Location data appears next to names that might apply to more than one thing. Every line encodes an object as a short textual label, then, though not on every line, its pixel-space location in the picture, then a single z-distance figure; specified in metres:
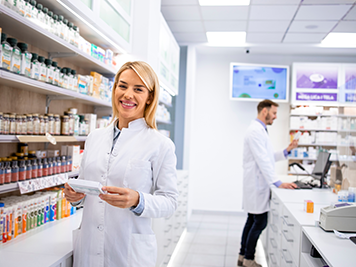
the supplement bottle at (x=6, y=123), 1.70
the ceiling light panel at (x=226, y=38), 5.31
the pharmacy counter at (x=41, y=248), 1.48
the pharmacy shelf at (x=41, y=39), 1.65
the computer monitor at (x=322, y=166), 3.47
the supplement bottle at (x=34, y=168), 1.92
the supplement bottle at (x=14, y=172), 1.75
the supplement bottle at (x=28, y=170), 1.87
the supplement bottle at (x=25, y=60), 1.74
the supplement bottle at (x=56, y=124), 2.19
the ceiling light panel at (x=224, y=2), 4.01
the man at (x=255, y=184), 3.40
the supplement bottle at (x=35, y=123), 1.95
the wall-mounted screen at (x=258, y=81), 5.83
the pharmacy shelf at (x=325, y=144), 5.66
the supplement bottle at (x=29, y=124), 1.89
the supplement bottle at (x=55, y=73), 2.06
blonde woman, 1.40
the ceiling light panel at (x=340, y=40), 5.10
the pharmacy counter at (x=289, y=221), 2.10
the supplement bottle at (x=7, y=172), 1.69
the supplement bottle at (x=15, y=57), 1.67
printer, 1.88
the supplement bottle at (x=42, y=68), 1.92
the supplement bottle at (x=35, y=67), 1.85
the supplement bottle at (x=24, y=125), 1.85
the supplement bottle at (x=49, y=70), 1.99
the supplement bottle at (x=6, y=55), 1.59
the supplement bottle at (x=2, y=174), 1.65
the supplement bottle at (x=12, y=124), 1.76
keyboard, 3.56
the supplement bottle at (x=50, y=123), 2.12
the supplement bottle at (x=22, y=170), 1.81
